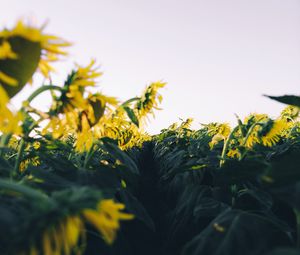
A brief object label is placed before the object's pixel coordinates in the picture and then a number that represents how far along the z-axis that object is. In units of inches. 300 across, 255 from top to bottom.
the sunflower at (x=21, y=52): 40.0
